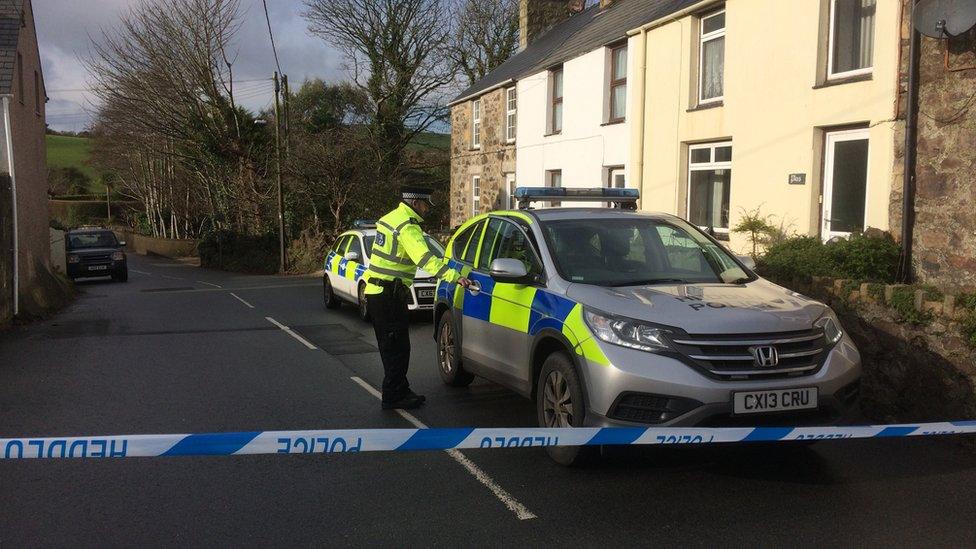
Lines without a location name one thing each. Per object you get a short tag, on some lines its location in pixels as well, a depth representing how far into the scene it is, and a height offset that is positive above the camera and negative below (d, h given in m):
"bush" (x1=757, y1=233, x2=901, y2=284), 9.06 -0.74
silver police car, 4.79 -0.86
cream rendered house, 10.77 +1.31
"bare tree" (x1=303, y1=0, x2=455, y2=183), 36.72 +6.37
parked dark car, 26.12 -2.05
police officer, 7.07 -0.85
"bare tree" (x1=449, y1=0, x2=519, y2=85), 38.87 +7.65
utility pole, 29.30 +1.25
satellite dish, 8.34 +1.88
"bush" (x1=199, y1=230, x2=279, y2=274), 33.62 -2.51
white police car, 12.65 -1.37
